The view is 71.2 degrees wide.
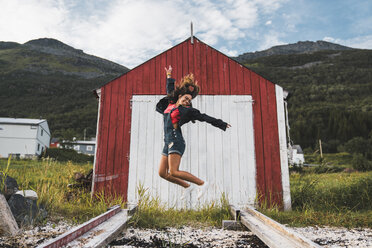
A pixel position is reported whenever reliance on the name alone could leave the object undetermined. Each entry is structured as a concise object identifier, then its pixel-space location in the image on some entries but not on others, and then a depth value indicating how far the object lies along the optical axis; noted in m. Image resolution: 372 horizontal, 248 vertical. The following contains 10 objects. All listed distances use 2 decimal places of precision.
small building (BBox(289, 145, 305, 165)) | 45.07
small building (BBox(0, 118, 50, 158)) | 37.53
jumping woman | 4.14
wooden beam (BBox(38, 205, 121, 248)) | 2.02
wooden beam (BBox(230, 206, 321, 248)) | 2.17
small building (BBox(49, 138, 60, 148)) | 63.20
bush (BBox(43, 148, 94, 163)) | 25.48
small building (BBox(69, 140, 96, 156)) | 63.67
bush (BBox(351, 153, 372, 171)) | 19.39
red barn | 6.25
